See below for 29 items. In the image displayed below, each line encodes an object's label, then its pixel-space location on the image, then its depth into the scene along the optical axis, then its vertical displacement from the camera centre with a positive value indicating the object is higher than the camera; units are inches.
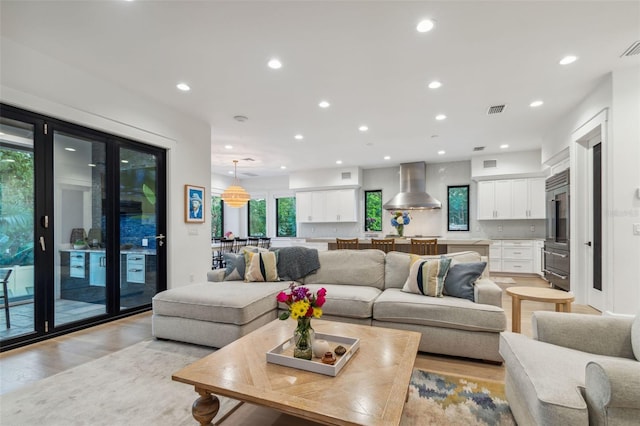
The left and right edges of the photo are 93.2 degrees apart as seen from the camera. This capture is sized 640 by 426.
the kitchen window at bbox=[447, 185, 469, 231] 307.9 +6.3
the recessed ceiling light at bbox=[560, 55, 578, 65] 121.0 +62.2
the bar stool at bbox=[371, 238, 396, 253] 205.0 -21.3
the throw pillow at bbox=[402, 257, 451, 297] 114.5 -24.6
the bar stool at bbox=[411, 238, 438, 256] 189.2 -21.3
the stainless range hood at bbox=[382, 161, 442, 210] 297.4 +21.7
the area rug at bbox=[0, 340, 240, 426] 71.4 -48.4
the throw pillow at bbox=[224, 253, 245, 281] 144.1 -25.9
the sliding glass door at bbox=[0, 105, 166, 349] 116.0 -4.8
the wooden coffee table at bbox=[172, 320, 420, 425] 49.5 -32.2
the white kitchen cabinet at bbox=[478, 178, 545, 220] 269.9 +13.0
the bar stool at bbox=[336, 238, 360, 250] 215.2 -21.6
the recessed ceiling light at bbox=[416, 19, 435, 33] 98.7 +62.6
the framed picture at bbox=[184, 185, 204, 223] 183.5 +6.5
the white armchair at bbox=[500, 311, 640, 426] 44.6 -29.2
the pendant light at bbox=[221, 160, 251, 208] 279.1 +16.9
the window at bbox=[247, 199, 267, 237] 398.0 -5.3
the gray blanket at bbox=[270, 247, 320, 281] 145.6 -23.8
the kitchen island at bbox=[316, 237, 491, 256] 194.9 -21.7
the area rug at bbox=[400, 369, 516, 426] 69.6 -47.7
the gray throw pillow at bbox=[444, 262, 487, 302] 112.5 -25.1
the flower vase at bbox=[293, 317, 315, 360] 66.7 -28.0
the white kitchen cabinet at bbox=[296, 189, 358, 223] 335.0 +9.0
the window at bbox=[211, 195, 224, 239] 386.0 -3.7
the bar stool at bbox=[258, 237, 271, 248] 329.4 -31.2
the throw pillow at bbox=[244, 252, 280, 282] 140.5 -25.1
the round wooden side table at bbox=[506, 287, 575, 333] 96.5 -27.6
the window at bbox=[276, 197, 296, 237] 387.9 -4.0
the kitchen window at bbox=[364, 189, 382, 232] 340.8 +4.0
